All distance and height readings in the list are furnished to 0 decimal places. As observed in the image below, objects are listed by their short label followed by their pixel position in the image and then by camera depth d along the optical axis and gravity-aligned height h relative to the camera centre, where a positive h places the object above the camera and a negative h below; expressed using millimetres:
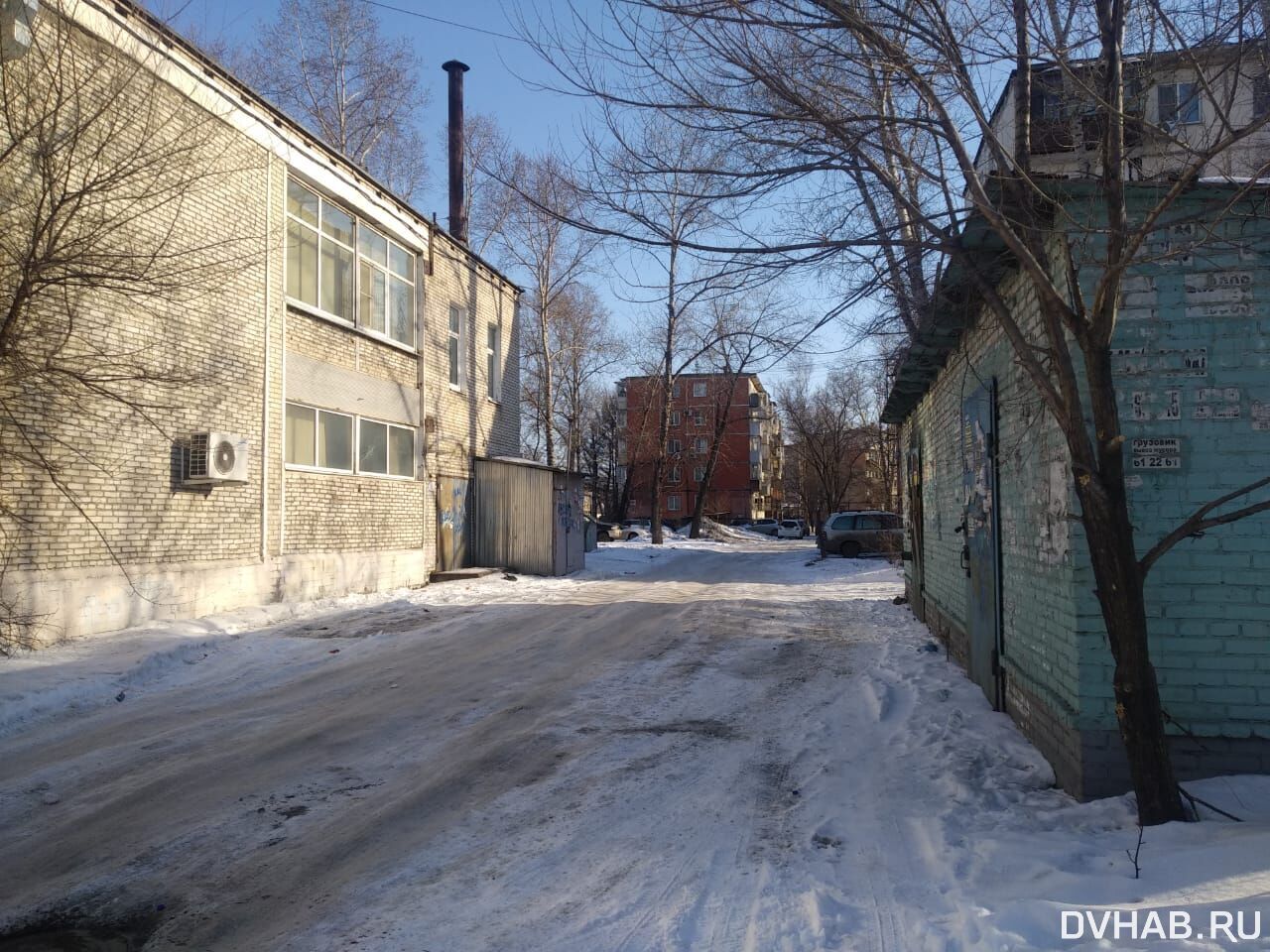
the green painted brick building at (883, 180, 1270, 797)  4840 +43
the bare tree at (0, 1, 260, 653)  8164 +2587
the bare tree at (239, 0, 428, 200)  29750 +13508
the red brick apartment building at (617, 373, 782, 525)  47250 +4056
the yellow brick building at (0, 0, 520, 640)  10219 +1876
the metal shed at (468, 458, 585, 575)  21359 -269
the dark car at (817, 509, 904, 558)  28516 -924
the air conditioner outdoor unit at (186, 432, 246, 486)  12211 +708
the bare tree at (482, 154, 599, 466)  35812 +7308
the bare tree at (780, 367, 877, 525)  53656 +4341
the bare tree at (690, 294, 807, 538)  41406 +4151
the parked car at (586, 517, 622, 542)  39781 -1219
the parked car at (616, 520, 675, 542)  41719 -1297
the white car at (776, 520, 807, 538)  60406 -1755
